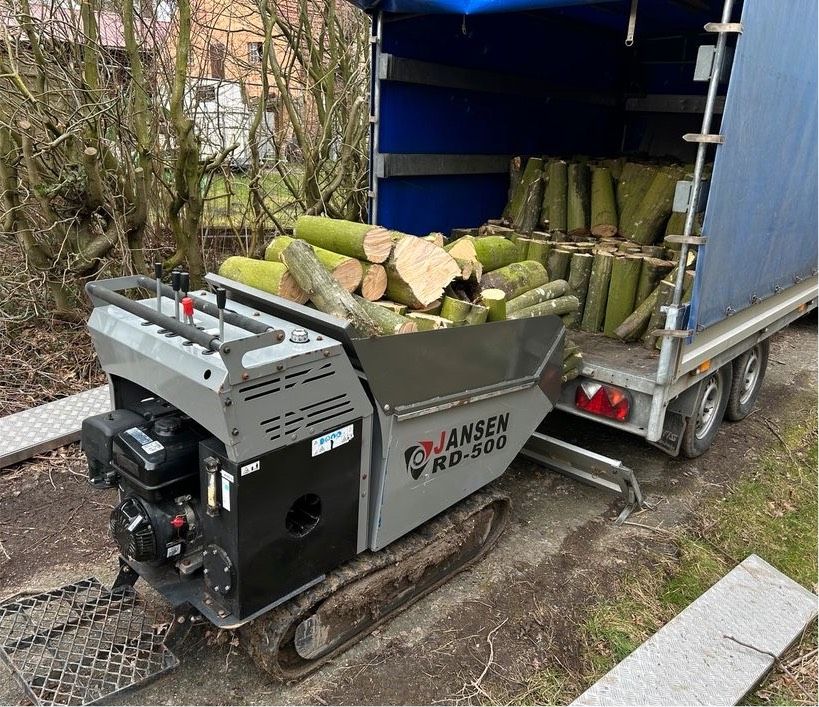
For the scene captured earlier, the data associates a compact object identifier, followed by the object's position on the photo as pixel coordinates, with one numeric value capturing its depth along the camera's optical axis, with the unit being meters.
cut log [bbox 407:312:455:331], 3.06
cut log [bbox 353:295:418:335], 2.98
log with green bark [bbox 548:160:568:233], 5.46
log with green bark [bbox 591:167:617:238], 5.38
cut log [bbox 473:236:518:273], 3.93
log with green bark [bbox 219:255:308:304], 3.05
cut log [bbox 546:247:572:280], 4.66
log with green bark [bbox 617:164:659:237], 5.37
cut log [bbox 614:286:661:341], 4.36
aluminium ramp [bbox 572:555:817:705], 2.72
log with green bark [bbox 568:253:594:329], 4.58
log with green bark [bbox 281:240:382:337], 2.87
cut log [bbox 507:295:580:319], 3.71
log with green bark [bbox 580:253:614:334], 4.53
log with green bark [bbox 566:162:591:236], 5.50
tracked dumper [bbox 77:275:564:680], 2.27
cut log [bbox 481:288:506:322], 3.33
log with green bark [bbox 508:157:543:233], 5.50
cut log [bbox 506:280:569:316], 3.74
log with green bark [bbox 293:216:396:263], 3.26
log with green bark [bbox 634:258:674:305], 4.40
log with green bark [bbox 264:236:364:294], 3.15
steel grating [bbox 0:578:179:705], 2.52
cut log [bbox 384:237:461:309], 3.24
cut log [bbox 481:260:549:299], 3.78
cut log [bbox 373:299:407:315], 3.21
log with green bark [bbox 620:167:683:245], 5.12
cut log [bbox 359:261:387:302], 3.26
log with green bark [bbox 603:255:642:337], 4.43
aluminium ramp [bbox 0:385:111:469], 4.26
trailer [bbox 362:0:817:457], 3.31
